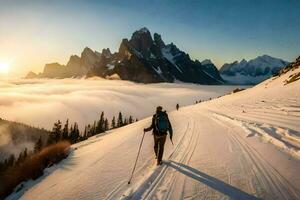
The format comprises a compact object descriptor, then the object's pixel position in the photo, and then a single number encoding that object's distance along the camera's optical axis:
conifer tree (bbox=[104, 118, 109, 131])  98.20
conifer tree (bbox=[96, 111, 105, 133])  82.69
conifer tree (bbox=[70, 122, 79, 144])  76.23
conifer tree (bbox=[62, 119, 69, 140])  71.33
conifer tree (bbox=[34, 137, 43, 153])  69.95
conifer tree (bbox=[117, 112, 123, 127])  98.64
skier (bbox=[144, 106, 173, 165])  8.37
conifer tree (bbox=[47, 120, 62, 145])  65.86
